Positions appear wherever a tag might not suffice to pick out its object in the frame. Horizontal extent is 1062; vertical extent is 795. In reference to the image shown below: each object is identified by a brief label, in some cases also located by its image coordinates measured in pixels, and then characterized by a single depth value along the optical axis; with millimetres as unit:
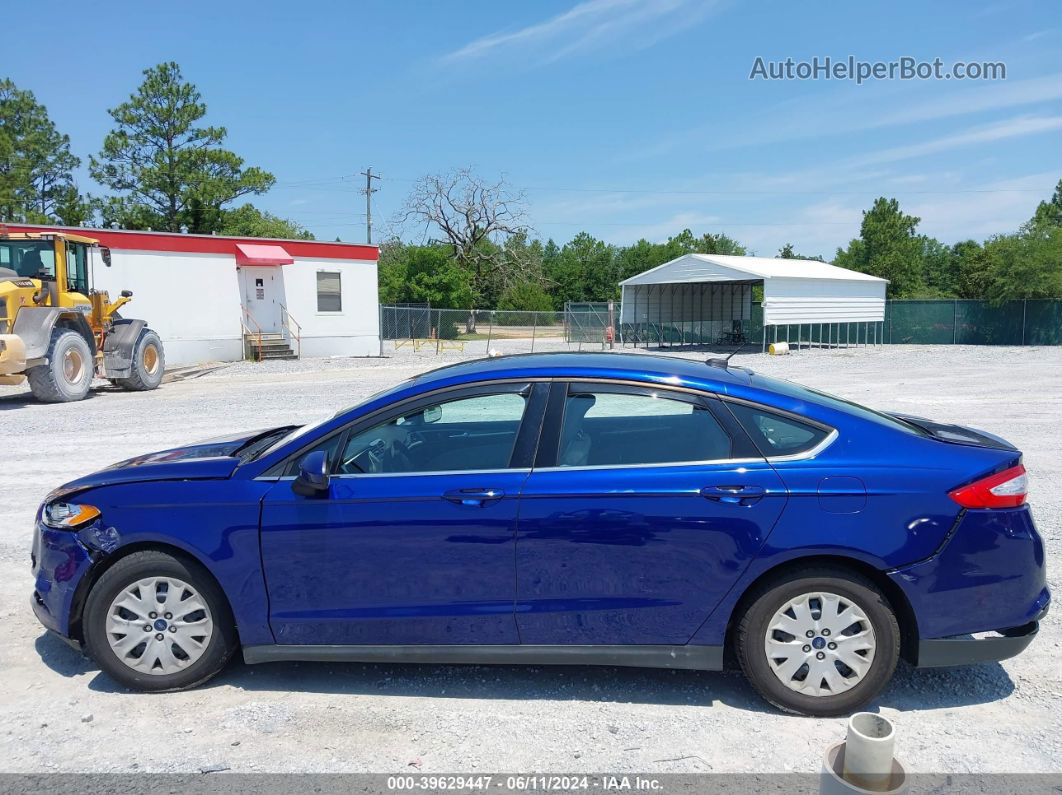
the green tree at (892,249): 58344
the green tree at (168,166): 45969
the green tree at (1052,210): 57625
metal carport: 33906
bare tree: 62344
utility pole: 62812
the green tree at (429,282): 50844
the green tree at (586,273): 84000
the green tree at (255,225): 49688
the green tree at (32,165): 45375
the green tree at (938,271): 66594
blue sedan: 3557
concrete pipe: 2186
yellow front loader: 15000
